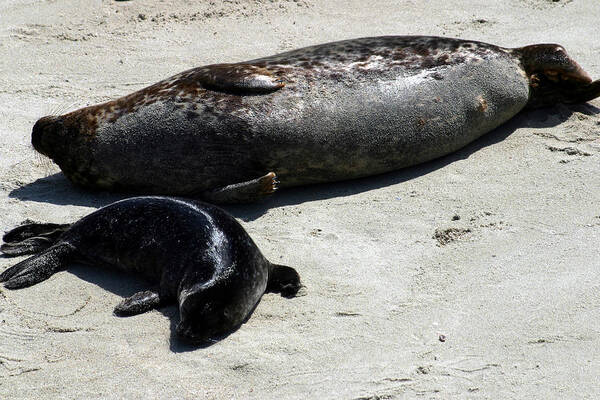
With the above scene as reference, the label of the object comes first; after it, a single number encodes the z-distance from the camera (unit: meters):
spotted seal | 12.27
